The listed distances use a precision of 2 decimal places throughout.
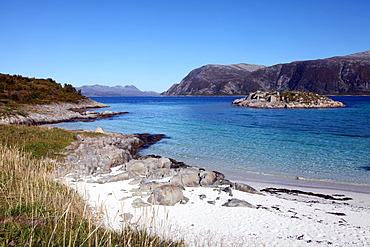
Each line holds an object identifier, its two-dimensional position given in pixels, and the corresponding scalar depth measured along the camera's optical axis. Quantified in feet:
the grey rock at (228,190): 41.28
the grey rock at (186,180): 45.24
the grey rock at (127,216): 28.82
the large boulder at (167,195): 35.09
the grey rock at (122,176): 45.46
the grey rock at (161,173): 48.67
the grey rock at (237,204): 35.99
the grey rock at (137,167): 53.21
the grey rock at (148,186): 40.50
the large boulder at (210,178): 46.17
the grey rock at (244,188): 43.84
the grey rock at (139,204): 33.73
